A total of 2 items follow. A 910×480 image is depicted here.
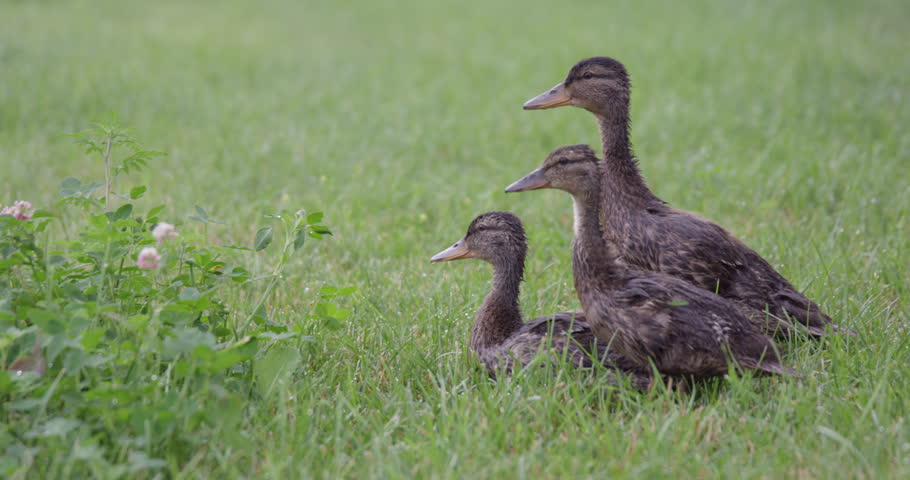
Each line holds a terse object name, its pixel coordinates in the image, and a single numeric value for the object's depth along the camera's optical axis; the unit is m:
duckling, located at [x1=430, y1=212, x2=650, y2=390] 7.17
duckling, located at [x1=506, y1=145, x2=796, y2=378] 6.65
